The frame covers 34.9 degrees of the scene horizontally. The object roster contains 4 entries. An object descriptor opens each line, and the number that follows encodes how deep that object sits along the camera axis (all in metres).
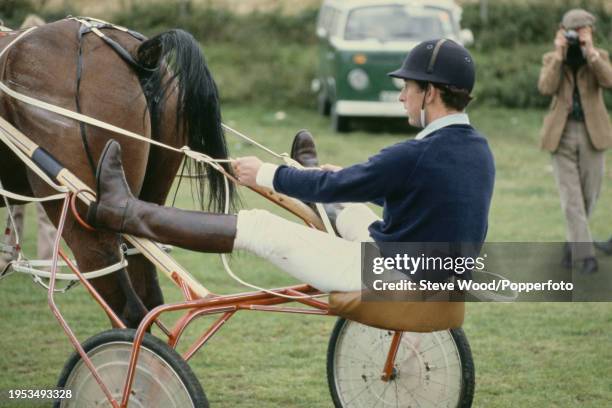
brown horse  4.55
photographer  8.00
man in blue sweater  3.82
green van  14.85
